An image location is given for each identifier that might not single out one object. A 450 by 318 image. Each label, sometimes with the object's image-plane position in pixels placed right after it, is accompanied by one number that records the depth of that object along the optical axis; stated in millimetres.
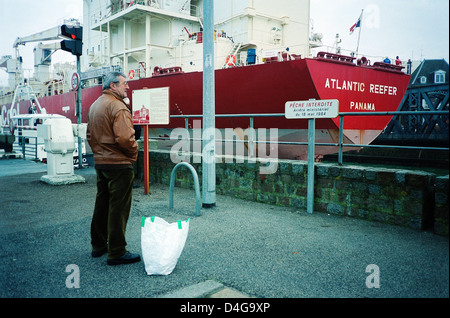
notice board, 6629
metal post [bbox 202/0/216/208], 5559
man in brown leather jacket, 3250
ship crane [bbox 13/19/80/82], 27984
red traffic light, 8977
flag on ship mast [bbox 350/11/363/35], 11945
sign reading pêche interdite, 5020
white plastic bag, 3029
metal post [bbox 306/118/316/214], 5347
